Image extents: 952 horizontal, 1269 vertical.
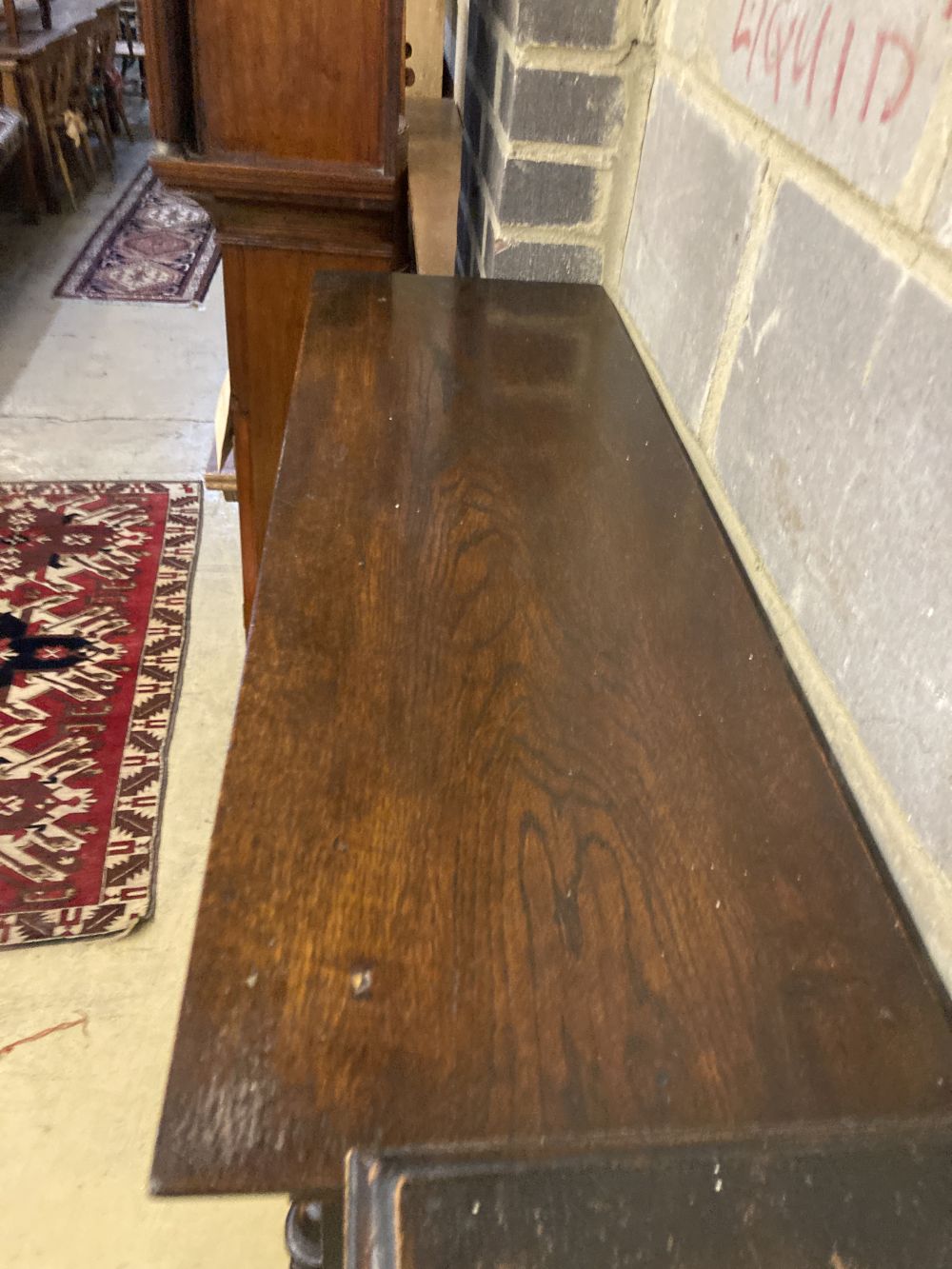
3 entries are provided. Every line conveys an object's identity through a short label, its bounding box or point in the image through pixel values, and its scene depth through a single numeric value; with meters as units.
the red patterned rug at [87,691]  1.52
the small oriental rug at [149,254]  3.70
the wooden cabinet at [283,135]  1.11
